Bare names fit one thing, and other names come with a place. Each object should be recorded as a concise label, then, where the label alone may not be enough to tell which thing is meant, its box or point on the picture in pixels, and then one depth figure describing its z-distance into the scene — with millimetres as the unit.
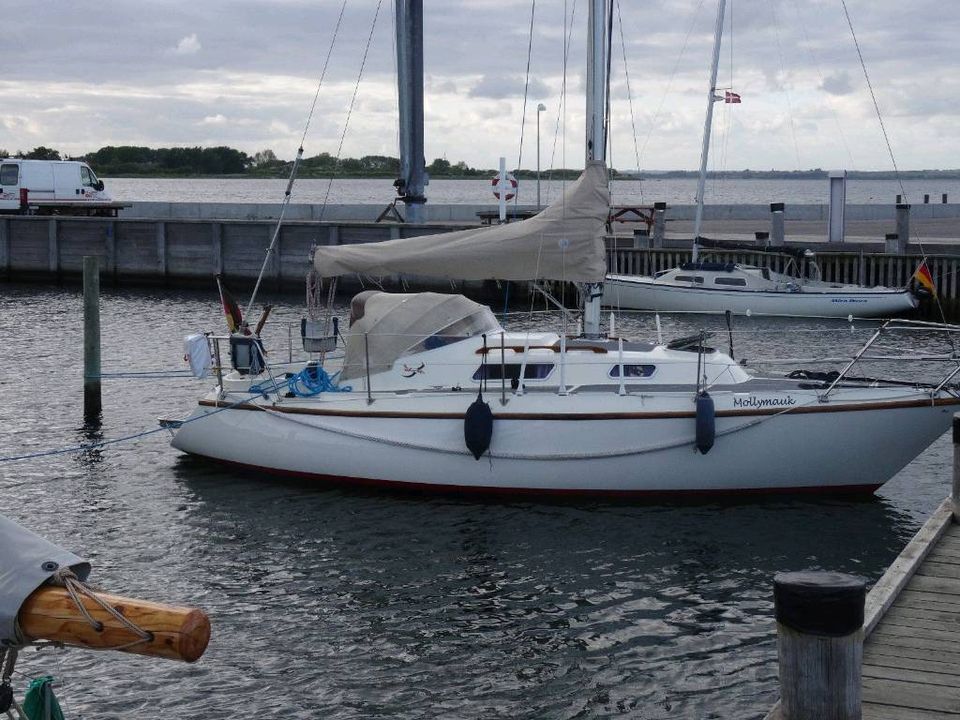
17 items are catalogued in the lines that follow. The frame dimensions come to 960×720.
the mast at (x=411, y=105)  39219
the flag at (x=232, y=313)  17359
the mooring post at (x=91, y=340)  20594
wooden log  4332
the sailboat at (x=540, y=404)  15352
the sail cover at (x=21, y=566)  4598
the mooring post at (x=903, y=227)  35094
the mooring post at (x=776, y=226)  36053
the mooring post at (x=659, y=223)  37812
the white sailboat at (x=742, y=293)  32406
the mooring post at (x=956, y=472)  10562
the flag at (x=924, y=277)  30850
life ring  33250
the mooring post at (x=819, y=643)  5293
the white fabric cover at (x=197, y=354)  16688
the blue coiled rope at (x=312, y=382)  16578
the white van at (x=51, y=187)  50344
